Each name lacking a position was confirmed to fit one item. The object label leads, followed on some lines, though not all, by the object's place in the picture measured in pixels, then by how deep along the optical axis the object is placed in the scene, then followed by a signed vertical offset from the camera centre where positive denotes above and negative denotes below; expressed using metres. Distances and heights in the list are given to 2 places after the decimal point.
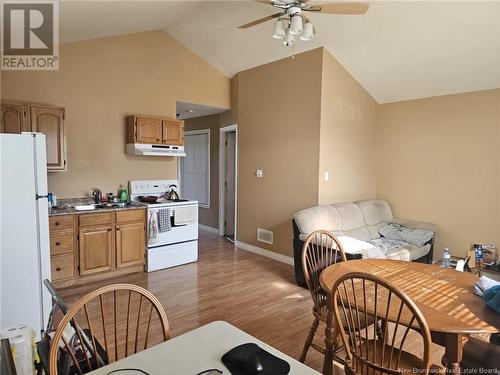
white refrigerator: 2.36 -0.46
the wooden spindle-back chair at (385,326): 1.35 -0.69
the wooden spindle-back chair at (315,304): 2.18 -0.90
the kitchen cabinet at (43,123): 3.46 +0.52
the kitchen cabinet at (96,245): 3.63 -0.90
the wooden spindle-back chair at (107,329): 1.26 -1.36
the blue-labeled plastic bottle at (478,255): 3.22 -0.82
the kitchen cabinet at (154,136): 4.48 +0.51
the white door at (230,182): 6.11 -0.20
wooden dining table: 1.46 -0.68
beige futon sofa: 3.70 -0.74
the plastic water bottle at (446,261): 3.01 -0.82
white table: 1.08 -0.66
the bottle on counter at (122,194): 4.54 -0.33
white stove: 4.34 -0.79
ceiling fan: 2.55 +1.31
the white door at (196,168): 6.74 +0.08
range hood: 4.47 +0.31
